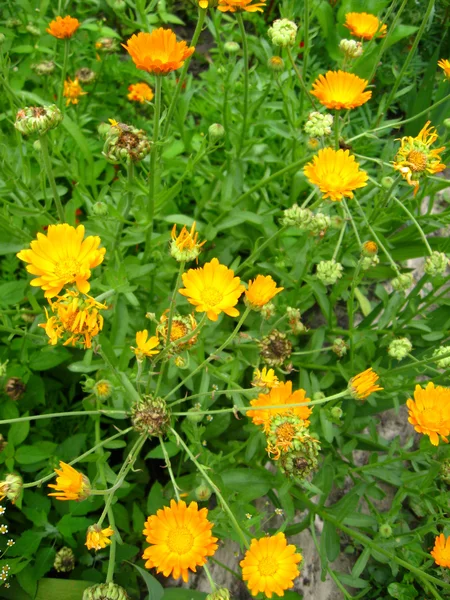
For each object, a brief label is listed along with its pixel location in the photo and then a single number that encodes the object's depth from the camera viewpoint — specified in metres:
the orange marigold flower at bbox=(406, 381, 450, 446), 0.42
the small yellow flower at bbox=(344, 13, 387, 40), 0.62
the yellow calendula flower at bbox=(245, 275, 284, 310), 0.41
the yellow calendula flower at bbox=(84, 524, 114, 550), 0.34
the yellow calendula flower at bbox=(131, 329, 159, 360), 0.42
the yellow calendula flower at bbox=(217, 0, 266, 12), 0.43
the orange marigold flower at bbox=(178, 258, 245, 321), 0.37
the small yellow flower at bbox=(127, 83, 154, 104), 0.72
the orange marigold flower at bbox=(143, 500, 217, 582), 0.37
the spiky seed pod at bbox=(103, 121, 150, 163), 0.41
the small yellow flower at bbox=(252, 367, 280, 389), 0.41
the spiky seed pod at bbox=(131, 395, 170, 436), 0.39
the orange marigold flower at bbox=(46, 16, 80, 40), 0.57
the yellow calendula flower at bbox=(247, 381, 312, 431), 0.42
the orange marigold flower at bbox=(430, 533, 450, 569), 0.41
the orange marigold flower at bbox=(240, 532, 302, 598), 0.38
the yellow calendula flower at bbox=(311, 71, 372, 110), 0.49
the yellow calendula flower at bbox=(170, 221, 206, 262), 0.36
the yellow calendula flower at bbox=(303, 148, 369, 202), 0.44
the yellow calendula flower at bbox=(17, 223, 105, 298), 0.34
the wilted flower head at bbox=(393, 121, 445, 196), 0.47
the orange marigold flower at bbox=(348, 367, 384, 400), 0.40
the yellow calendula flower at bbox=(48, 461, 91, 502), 0.34
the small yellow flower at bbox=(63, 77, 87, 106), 0.66
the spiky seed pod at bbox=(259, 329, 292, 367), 0.49
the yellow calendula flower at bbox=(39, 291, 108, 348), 0.34
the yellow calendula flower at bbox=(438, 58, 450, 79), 0.54
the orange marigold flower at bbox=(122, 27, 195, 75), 0.39
